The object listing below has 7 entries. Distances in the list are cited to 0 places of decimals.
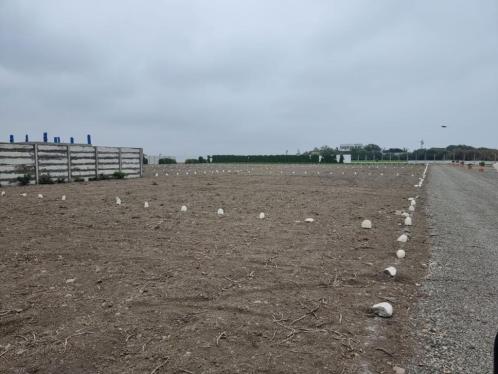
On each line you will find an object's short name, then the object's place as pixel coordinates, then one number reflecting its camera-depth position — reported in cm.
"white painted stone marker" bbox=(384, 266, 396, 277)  449
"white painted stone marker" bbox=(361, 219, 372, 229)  735
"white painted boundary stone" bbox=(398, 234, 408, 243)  625
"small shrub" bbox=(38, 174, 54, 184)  1796
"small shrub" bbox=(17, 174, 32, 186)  1697
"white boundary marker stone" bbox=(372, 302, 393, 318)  337
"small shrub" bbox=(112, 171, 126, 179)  2255
